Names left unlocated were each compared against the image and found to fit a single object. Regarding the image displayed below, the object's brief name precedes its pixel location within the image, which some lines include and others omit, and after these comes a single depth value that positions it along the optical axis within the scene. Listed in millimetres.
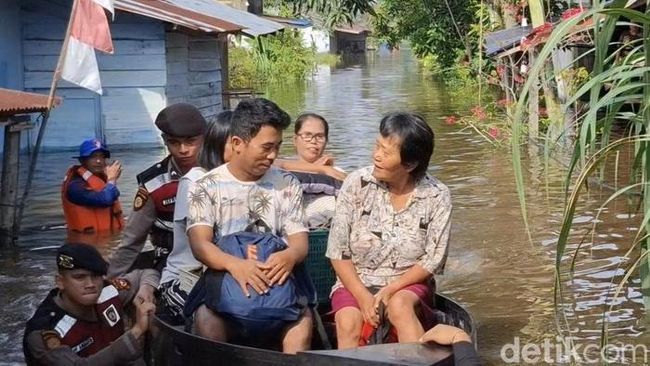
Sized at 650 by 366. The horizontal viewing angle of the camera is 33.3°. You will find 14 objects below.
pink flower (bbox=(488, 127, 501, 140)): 16328
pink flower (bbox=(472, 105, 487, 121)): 16312
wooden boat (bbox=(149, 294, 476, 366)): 4074
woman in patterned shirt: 4695
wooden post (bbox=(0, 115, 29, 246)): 9574
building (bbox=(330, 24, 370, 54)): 80200
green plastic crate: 5395
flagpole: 9031
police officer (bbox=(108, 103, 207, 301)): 5340
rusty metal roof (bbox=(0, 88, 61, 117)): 8773
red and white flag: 9367
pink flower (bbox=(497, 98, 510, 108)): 17153
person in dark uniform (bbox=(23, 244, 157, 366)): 4793
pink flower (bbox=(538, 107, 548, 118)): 17791
